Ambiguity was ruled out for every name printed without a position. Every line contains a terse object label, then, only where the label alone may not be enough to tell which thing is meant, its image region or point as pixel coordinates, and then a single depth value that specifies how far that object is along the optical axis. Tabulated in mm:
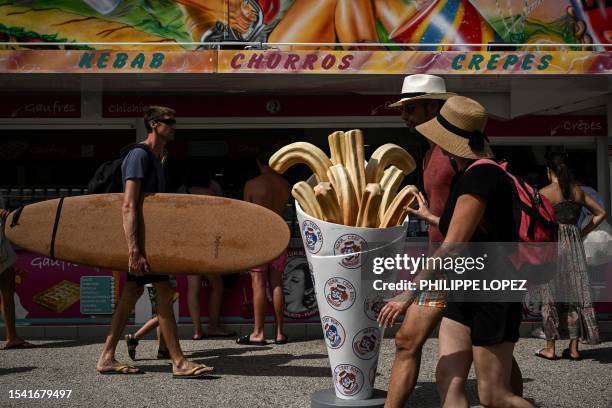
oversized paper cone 4613
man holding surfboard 5785
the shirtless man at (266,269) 7676
